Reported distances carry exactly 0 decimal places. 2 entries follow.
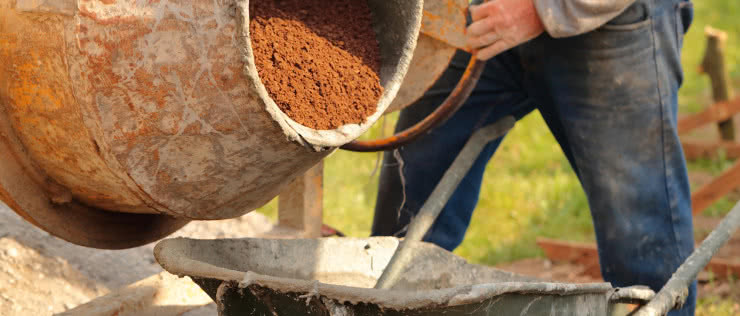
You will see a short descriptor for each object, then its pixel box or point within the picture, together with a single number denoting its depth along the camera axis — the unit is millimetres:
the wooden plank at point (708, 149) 5613
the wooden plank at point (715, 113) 5684
